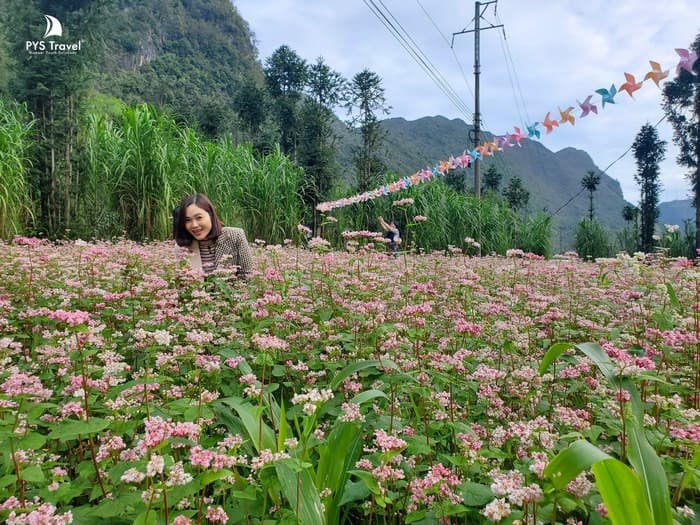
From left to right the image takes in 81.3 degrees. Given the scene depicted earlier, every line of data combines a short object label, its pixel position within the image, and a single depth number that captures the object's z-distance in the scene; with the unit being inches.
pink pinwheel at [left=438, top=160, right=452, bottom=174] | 243.0
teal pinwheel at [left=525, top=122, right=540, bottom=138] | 182.6
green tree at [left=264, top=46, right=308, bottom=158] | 1865.2
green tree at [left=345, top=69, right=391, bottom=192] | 899.2
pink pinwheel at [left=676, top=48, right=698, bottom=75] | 109.5
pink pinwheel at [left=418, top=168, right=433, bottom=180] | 255.9
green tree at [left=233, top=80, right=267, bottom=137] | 1625.2
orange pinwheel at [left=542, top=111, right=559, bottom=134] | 169.1
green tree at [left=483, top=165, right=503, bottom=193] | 2245.1
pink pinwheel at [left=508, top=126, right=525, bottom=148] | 191.0
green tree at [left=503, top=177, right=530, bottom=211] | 2082.9
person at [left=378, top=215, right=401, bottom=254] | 449.1
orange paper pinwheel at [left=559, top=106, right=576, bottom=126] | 162.6
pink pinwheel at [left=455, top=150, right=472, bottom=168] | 232.6
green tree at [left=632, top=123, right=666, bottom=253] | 1512.1
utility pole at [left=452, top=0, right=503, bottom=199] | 743.7
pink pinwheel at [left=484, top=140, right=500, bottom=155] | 213.1
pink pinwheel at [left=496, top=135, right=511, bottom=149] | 197.9
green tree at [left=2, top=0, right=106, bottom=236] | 312.2
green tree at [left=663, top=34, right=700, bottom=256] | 1042.3
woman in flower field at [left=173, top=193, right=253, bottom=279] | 188.1
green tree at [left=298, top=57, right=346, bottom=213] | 679.1
